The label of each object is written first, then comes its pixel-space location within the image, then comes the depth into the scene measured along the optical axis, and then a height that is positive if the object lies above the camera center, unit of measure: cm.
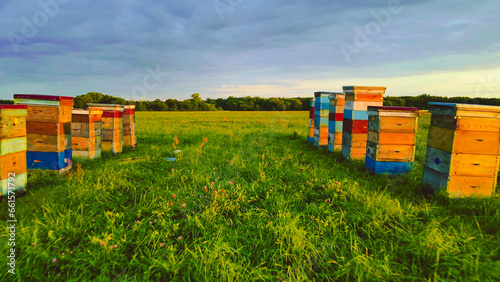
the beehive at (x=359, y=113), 645 +26
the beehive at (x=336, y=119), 767 +10
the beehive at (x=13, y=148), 388 -66
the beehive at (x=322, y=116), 866 +18
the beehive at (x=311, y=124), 1003 -12
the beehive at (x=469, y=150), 383 -33
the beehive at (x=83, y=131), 661 -57
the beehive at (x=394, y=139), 520 -30
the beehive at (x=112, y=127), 764 -49
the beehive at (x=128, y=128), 878 -56
